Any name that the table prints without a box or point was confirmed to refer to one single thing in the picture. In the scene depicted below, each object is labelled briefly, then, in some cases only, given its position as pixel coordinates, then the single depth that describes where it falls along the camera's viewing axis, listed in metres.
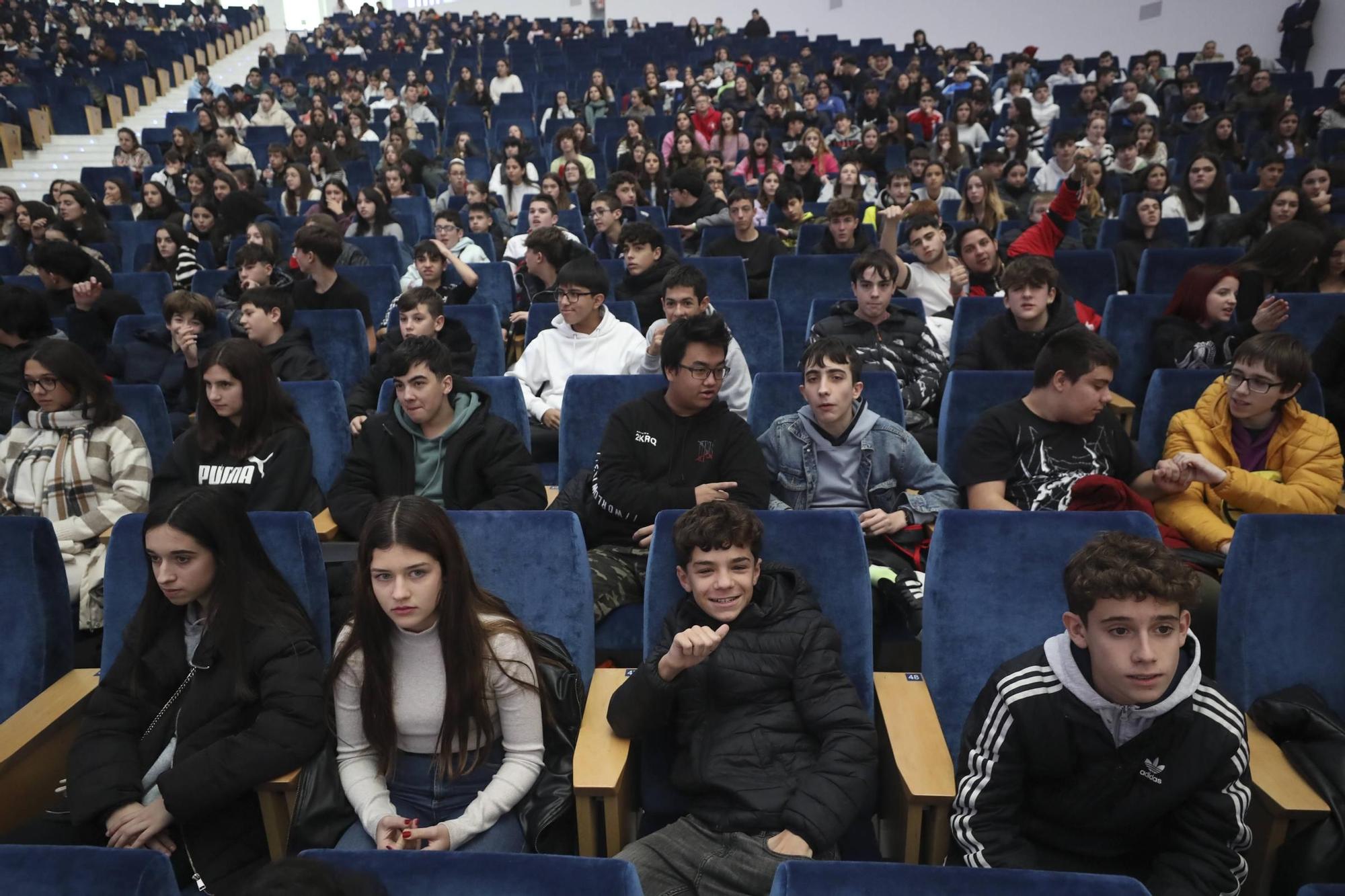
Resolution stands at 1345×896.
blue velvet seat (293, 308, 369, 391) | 3.40
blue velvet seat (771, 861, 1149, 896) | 0.86
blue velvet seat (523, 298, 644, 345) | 3.40
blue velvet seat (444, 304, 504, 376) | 3.45
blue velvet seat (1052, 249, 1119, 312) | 3.87
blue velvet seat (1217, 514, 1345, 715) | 1.64
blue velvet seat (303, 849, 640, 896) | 0.91
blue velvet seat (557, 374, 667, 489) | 2.50
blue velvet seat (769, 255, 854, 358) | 3.92
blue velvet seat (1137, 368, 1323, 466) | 2.42
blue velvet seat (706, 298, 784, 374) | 3.38
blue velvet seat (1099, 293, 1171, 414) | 3.14
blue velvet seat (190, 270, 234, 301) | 4.12
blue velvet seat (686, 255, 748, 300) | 4.02
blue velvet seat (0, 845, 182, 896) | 0.94
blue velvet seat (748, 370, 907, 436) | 2.48
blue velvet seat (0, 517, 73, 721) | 1.76
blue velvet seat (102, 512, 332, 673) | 1.74
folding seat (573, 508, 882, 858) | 1.61
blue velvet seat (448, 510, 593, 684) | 1.79
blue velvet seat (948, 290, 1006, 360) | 3.21
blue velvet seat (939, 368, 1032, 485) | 2.47
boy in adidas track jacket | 1.21
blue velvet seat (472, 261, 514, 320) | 4.27
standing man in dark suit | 8.79
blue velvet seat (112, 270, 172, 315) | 4.18
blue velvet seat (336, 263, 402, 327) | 4.12
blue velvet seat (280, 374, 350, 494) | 2.64
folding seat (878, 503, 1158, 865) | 1.68
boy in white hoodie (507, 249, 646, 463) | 3.01
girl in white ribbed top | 1.46
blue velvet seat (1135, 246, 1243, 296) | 3.74
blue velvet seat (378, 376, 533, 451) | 2.65
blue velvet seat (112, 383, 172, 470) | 2.73
